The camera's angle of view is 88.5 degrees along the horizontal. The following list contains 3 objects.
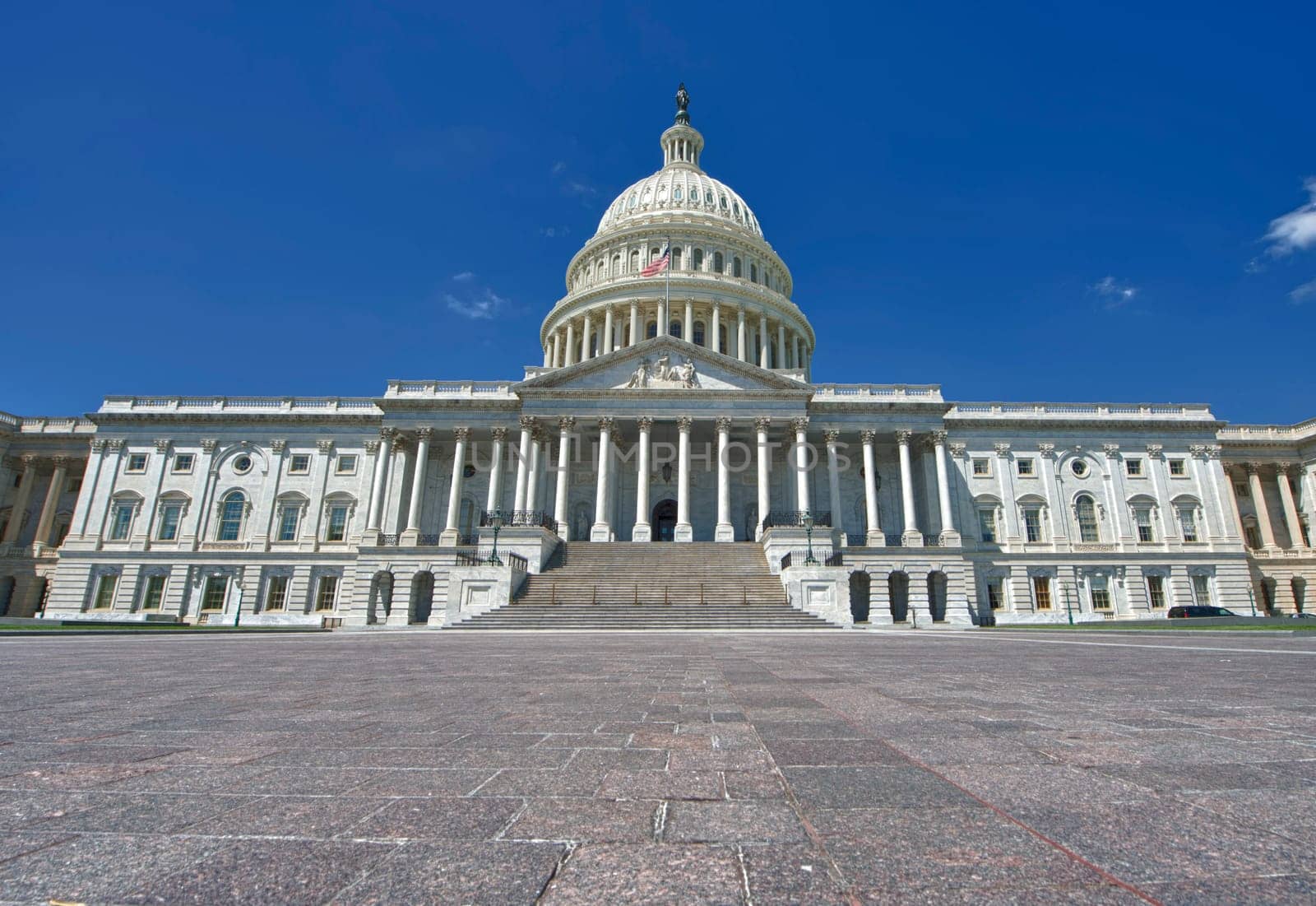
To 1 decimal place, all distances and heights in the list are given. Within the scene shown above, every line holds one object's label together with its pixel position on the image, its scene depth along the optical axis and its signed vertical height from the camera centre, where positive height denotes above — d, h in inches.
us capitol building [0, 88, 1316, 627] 1649.9 +304.5
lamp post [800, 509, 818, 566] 1254.3 +147.0
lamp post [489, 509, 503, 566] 1395.3 +172.9
